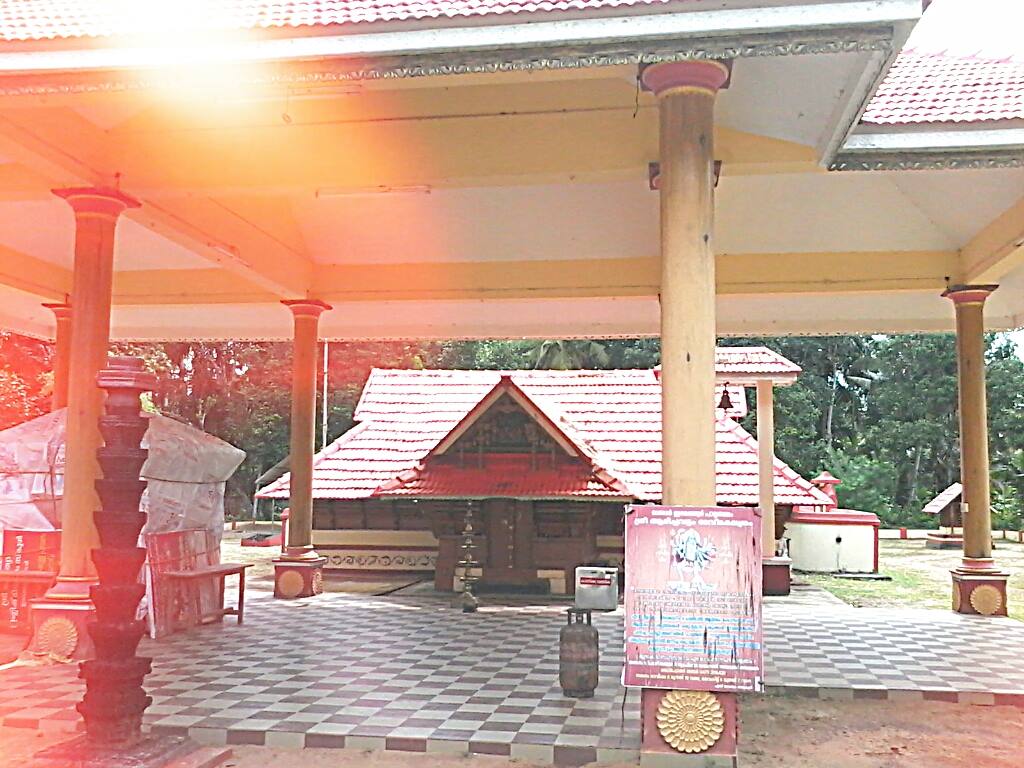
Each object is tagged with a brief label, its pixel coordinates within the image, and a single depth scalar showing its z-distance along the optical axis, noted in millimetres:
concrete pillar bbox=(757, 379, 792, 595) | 13117
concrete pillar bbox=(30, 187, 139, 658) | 7234
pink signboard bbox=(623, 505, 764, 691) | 5074
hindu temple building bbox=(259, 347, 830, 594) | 12172
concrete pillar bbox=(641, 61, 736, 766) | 5340
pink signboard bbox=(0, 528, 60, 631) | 8711
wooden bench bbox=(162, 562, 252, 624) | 8979
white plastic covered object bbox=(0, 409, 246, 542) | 8992
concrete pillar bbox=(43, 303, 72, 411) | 11375
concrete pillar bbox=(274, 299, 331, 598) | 11461
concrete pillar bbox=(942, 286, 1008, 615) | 10492
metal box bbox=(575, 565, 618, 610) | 6449
